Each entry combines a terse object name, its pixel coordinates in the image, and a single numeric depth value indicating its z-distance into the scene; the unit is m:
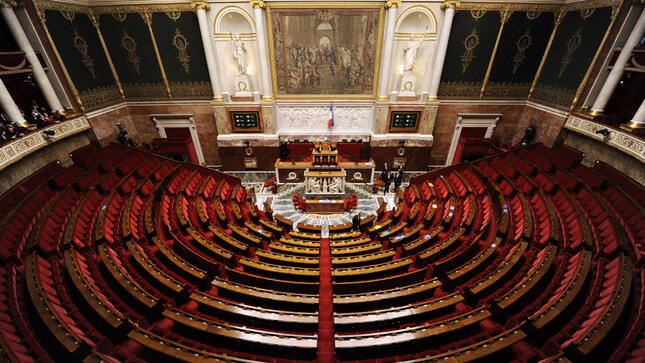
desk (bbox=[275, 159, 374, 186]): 12.69
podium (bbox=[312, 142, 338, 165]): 12.09
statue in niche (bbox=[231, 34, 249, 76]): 12.02
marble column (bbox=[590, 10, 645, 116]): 8.75
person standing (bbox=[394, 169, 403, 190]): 12.21
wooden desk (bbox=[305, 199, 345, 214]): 11.14
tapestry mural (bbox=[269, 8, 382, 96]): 11.63
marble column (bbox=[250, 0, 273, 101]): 11.24
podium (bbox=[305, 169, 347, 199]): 11.80
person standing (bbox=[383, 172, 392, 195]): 12.30
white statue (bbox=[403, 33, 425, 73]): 12.00
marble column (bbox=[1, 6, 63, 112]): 8.65
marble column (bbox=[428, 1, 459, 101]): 11.23
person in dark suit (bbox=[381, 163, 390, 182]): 12.30
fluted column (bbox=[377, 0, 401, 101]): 11.20
